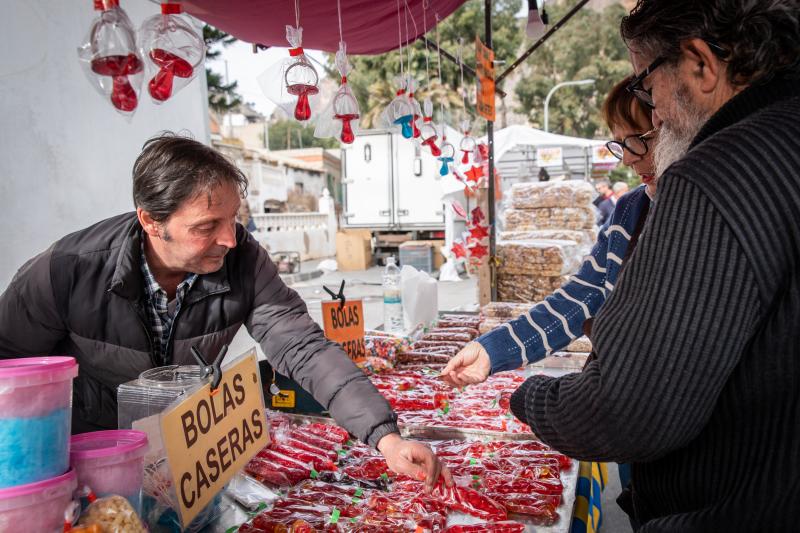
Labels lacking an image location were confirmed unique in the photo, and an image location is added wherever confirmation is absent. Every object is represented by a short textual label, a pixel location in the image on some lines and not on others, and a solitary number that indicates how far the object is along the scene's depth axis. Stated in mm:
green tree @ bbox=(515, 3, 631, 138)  31250
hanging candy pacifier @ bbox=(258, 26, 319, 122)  2348
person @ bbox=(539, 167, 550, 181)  12250
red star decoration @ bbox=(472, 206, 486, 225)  4789
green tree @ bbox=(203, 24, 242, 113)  12398
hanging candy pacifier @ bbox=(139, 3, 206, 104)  1562
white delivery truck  14633
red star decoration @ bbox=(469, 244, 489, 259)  4934
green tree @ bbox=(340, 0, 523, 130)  20812
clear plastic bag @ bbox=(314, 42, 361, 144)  2758
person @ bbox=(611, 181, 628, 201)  11086
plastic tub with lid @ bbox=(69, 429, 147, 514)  1059
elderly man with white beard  886
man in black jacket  1726
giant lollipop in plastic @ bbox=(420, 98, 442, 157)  3812
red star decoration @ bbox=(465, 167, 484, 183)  4777
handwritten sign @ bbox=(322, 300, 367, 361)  2949
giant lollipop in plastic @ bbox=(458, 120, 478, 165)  4629
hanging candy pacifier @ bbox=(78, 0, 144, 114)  1340
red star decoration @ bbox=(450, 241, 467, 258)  5002
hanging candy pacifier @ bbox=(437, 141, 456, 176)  4242
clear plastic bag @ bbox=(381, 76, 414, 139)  3506
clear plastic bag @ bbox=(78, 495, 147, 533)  982
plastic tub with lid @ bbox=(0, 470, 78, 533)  902
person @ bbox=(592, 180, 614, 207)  10984
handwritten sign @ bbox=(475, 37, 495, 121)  4234
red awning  3234
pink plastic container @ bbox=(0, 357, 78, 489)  919
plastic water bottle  4246
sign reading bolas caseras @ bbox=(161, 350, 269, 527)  1332
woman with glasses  2049
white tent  11875
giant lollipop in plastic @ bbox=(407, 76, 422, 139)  3568
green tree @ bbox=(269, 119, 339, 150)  69000
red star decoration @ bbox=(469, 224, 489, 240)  4836
